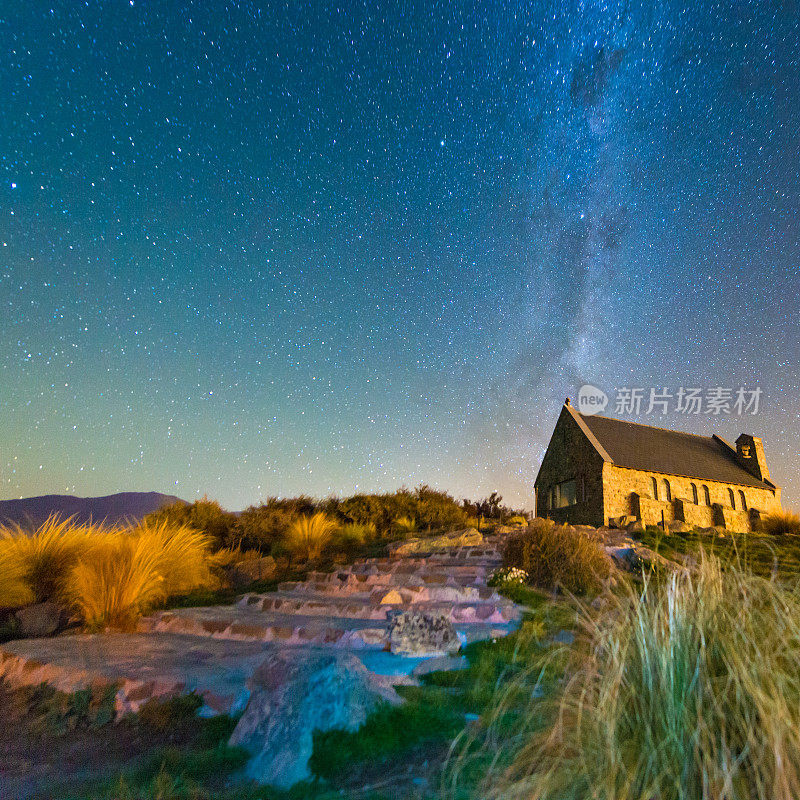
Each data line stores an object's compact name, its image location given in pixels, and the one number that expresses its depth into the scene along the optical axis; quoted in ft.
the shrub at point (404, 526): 48.31
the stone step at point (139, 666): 11.19
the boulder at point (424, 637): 14.66
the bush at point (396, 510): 50.47
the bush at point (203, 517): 39.09
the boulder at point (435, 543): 36.76
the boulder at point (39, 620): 18.48
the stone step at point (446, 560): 30.84
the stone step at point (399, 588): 21.70
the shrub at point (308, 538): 35.53
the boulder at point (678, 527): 56.90
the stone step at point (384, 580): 25.27
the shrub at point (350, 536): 39.63
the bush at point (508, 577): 22.76
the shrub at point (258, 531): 38.40
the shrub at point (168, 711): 10.08
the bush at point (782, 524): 57.98
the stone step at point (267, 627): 16.02
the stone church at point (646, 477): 68.54
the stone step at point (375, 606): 18.51
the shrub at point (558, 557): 22.75
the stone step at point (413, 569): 27.43
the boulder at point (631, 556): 26.66
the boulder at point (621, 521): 62.59
